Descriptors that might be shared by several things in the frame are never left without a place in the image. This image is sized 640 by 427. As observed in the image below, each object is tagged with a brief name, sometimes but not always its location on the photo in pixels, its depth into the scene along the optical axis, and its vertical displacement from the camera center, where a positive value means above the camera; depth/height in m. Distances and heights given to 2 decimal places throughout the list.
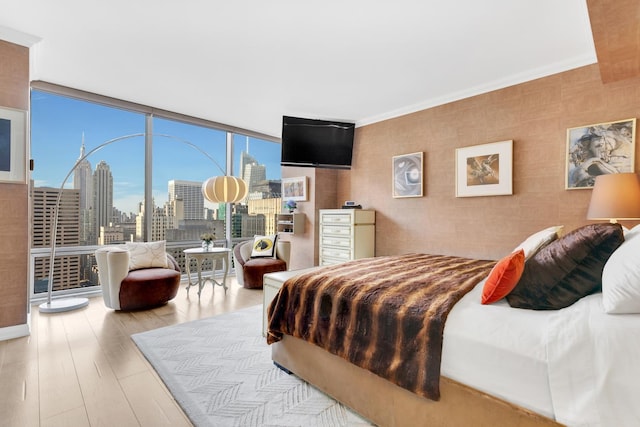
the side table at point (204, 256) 4.10 -0.55
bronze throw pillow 1.32 -0.24
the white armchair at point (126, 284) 3.40 -0.77
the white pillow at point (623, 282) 1.09 -0.24
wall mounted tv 4.73 +1.16
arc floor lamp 3.42 +0.27
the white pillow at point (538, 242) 1.80 -0.15
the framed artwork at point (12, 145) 2.70 +0.63
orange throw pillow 1.42 -0.29
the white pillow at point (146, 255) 3.85 -0.50
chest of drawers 4.48 -0.27
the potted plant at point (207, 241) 4.33 -0.36
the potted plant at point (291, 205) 5.48 +0.20
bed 1.04 -0.53
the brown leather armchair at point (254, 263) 4.51 -0.72
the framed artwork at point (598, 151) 2.79 +0.63
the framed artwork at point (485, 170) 3.47 +0.56
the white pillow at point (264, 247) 4.89 -0.50
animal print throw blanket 1.42 -0.54
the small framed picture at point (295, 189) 5.29 +0.49
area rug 1.73 -1.12
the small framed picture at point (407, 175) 4.25 +0.59
